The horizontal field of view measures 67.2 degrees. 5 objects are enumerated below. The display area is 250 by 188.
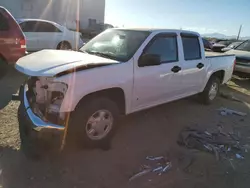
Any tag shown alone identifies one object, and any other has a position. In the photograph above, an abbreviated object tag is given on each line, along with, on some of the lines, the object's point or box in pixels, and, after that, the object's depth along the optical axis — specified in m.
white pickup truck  2.34
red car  4.73
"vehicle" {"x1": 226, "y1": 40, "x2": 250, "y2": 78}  7.13
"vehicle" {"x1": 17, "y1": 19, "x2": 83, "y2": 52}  7.58
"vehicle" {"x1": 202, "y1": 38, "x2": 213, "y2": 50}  11.84
